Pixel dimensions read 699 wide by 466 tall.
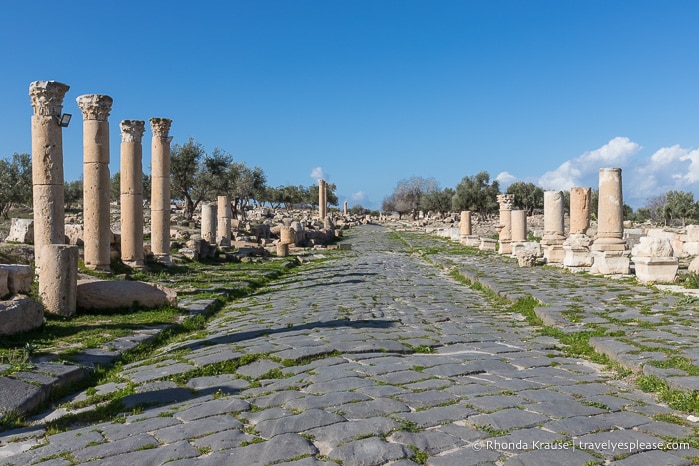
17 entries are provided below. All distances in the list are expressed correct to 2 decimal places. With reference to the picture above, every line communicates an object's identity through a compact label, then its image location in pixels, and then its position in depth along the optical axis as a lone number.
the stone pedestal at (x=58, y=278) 9.30
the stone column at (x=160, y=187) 18.39
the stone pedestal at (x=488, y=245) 28.44
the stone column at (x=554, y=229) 19.20
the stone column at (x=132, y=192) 16.17
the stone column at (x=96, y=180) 14.52
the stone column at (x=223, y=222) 27.48
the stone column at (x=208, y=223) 26.00
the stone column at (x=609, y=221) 15.76
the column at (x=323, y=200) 53.30
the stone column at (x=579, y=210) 18.88
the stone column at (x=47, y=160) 12.73
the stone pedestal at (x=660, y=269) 13.18
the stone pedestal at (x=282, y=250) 25.21
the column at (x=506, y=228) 25.96
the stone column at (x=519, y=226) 24.64
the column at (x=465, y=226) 33.83
